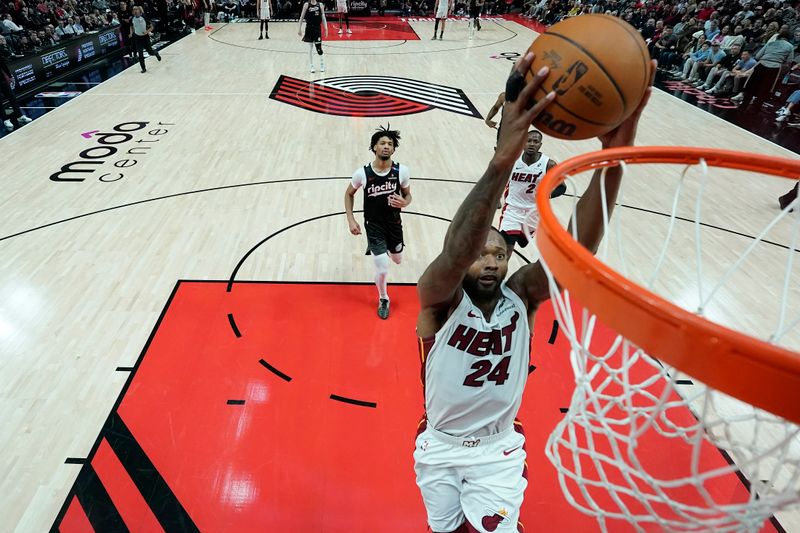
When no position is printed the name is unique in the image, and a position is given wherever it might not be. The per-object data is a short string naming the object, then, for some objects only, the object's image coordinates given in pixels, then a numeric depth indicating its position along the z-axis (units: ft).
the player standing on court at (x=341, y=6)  58.49
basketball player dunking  6.64
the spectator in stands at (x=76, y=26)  48.73
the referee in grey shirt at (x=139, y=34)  39.06
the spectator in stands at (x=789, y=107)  34.30
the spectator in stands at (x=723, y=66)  41.06
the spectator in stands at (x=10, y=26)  40.63
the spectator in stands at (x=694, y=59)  44.68
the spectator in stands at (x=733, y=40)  40.92
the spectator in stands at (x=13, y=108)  28.30
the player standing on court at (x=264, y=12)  53.83
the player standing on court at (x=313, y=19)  38.09
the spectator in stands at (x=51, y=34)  44.21
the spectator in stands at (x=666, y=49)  49.43
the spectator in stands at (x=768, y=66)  35.73
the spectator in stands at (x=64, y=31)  46.71
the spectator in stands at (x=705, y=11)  51.60
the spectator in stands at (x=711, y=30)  45.08
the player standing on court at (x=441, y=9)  55.01
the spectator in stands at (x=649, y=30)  53.21
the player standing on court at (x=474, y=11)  60.29
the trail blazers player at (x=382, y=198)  13.80
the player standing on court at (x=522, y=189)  15.56
